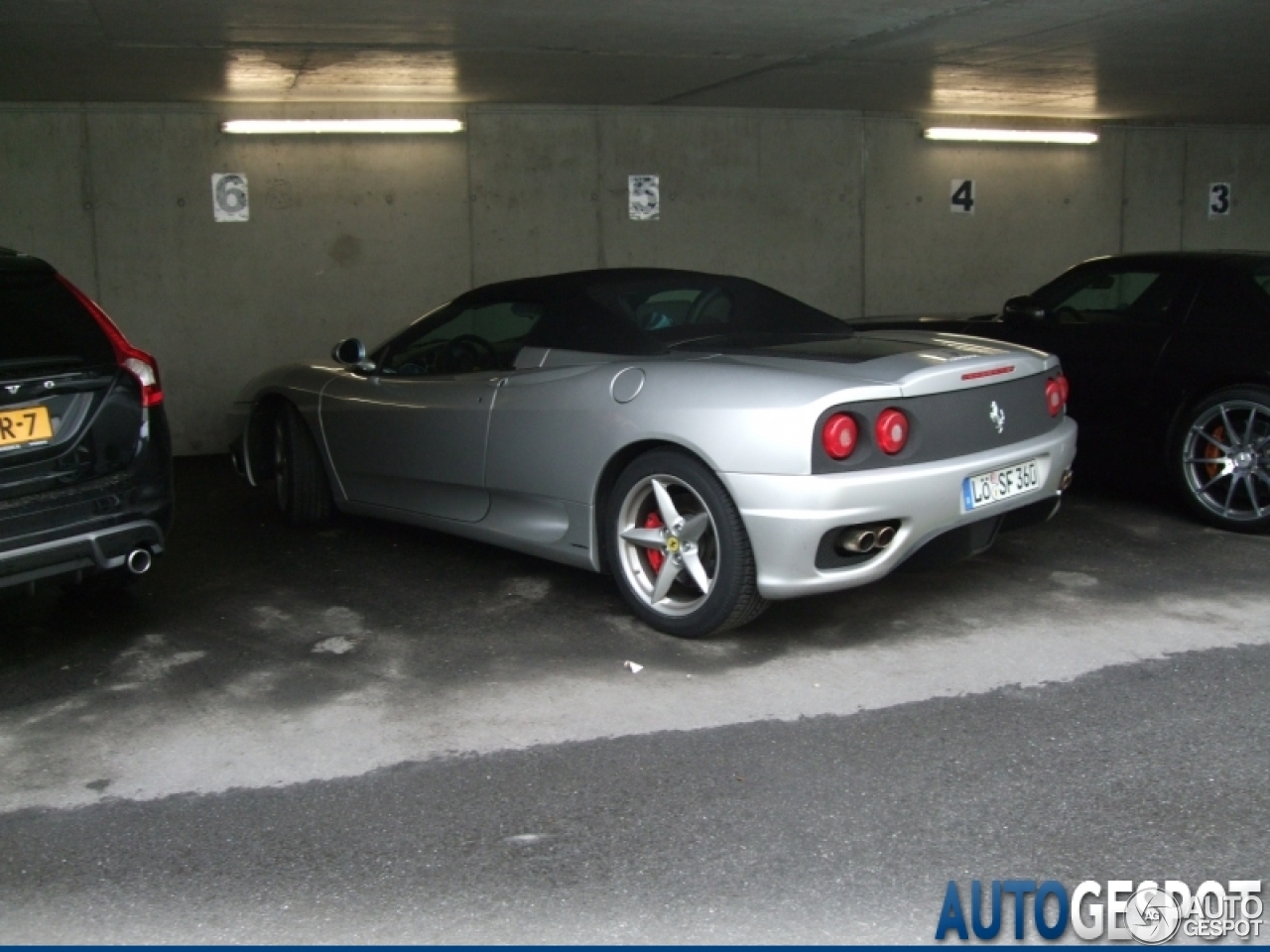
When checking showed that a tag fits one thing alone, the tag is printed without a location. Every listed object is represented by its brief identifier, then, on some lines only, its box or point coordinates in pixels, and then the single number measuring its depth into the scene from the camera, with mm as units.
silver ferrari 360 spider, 4375
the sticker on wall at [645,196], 10758
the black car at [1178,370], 6344
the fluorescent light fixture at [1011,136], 11680
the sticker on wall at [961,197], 11945
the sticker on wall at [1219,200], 13102
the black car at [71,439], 4391
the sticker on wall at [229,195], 9742
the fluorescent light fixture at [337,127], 9672
